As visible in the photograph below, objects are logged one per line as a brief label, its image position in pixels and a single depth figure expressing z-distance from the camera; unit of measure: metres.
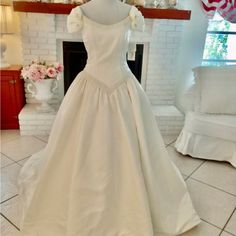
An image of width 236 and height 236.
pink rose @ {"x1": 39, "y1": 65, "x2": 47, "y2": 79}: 2.58
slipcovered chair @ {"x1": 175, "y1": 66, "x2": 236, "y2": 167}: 2.36
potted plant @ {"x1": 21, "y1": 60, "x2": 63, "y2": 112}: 2.56
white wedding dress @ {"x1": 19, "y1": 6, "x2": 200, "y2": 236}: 1.40
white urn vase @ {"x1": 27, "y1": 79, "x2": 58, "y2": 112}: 2.66
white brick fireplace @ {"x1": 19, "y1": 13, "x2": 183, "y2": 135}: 2.78
